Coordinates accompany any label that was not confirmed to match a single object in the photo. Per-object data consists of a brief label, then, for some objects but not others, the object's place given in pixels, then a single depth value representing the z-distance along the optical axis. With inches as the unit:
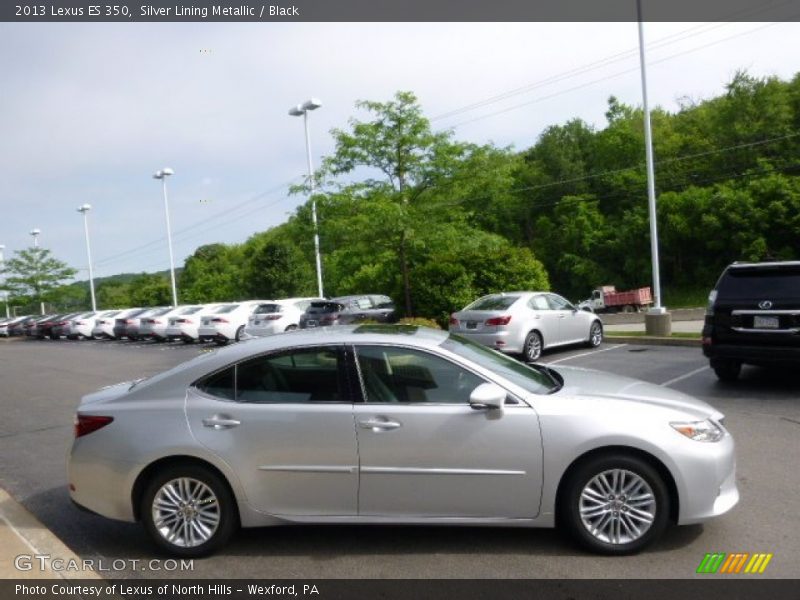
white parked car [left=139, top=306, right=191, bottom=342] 1138.0
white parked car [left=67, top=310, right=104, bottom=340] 1462.8
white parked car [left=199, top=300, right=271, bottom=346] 965.2
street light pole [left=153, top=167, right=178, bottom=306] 1674.5
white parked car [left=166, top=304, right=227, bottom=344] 1048.8
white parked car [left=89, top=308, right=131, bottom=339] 1372.5
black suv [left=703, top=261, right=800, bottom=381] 333.1
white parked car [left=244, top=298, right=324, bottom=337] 872.9
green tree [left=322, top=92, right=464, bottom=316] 764.6
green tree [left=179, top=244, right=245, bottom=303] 2884.4
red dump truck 1466.5
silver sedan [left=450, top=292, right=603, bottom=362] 508.1
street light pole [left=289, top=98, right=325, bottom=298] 1091.9
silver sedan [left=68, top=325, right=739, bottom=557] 163.0
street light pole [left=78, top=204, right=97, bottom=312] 2115.2
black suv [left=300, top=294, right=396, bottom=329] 826.2
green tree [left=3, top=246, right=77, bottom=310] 2283.5
